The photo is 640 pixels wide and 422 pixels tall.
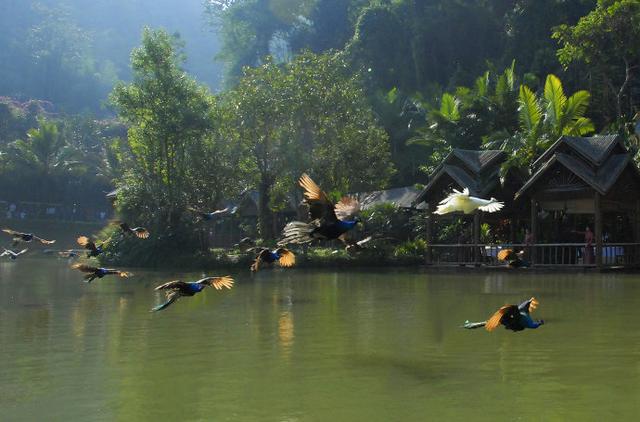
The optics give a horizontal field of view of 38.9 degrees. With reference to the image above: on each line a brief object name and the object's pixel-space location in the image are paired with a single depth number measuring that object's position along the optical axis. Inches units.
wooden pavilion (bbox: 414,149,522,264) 1283.2
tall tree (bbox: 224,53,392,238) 1521.9
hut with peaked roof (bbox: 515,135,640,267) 1141.7
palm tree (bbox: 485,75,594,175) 1269.7
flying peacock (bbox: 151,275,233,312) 460.1
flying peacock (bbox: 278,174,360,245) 464.1
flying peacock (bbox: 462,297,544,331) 420.5
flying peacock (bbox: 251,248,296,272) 540.7
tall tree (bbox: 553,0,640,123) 1302.9
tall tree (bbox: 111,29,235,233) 1556.3
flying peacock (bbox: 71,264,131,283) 578.9
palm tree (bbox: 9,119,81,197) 2362.2
